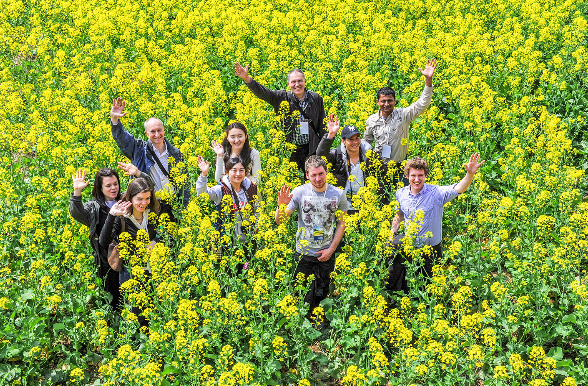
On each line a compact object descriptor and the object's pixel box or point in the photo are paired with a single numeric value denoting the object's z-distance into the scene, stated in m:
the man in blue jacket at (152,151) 8.35
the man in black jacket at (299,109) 9.33
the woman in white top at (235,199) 7.71
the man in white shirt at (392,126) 8.58
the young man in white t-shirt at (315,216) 7.31
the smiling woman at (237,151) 8.02
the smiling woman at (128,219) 7.20
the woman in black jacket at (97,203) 7.31
